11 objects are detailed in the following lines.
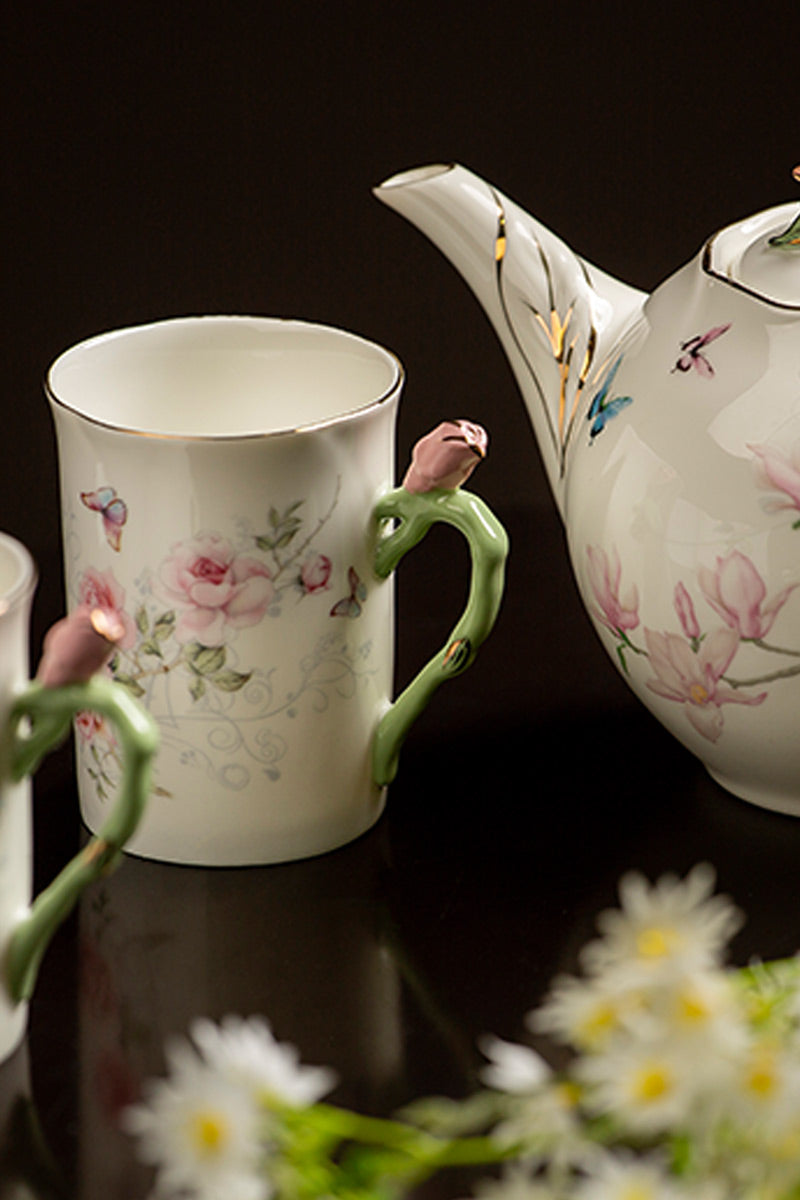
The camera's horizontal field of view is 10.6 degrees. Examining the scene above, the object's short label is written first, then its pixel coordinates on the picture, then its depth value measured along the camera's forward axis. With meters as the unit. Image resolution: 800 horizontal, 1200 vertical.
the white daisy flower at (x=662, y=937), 0.79
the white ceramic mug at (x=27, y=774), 0.89
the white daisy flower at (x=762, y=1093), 0.79
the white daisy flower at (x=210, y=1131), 0.80
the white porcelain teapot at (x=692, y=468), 0.97
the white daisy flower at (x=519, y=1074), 0.80
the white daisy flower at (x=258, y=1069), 0.80
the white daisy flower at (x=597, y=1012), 0.80
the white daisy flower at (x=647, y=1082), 0.79
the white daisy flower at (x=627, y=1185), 0.79
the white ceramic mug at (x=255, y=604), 0.97
